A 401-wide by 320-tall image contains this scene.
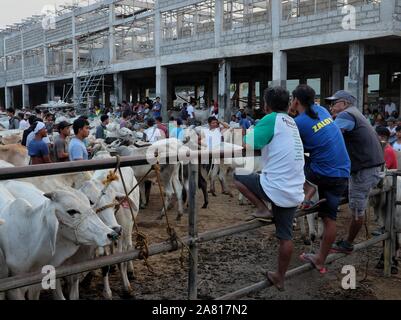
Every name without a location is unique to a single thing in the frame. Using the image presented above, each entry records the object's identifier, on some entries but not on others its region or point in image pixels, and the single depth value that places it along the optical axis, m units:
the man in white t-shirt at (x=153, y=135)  11.30
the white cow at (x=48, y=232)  3.38
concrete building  15.46
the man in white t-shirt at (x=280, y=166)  3.46
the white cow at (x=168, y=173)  8.48
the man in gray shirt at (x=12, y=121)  16.75
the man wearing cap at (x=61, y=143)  7.54
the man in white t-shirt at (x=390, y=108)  19.49
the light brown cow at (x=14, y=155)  8.35
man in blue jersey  3.99
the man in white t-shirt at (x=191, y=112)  20.10
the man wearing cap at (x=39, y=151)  7.68
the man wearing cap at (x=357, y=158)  4.55
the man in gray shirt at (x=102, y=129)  12.88
